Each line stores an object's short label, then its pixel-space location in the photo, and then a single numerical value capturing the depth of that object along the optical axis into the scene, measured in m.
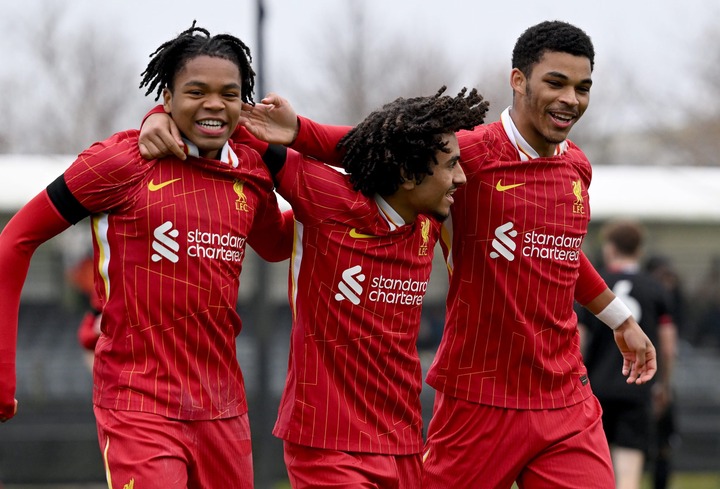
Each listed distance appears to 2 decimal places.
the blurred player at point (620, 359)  16.31
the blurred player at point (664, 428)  17.31
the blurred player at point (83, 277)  24.11
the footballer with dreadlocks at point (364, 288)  8.86
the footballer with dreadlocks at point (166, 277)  8.37
